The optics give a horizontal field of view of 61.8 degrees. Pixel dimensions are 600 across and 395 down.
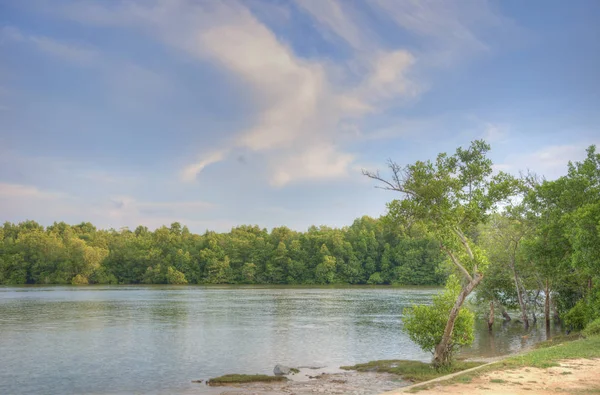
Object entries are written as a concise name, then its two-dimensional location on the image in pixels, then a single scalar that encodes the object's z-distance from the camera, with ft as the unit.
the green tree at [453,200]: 78.23
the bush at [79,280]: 473.84
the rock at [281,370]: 96.73
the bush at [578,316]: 120.26
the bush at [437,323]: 86.48
